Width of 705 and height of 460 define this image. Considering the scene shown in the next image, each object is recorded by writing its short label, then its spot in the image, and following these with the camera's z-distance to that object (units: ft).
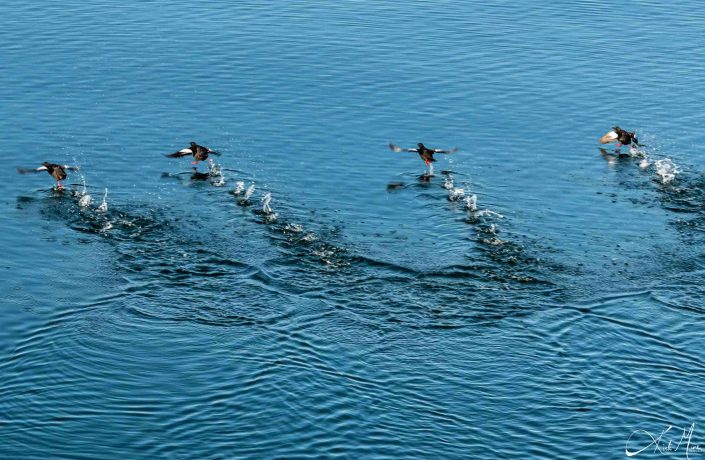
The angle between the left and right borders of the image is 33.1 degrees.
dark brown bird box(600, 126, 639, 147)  212.02
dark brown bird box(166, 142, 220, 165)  198.59
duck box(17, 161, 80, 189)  188.34
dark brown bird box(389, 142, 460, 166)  196.13
